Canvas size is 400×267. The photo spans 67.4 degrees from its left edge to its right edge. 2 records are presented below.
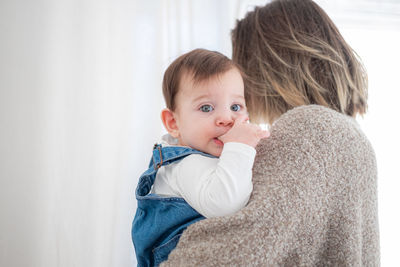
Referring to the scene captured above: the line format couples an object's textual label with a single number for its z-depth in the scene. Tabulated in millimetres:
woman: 642
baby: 702
